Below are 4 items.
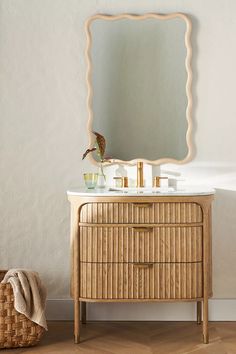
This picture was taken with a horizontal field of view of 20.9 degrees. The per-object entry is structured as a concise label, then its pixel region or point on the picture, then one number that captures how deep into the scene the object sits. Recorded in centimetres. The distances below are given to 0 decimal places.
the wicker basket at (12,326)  322
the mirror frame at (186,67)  372
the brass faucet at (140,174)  364
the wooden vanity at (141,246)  326
